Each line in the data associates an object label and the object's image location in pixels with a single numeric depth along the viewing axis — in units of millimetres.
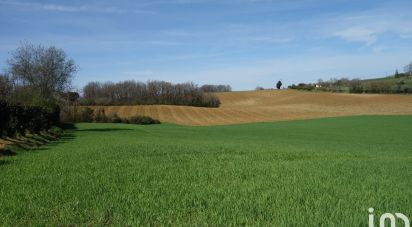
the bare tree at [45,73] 57562
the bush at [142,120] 80250
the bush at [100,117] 84250
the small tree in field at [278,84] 162625
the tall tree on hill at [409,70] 127100
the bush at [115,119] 83125
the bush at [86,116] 84750
